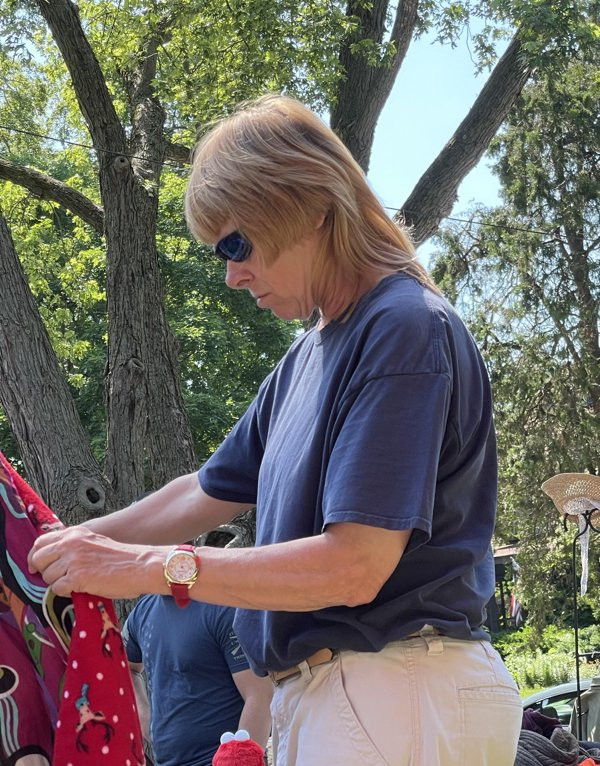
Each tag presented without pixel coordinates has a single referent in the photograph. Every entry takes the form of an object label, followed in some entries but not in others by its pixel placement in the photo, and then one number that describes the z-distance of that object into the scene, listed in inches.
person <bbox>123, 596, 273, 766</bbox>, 136.8
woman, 59.4
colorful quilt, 64.1
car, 333.4
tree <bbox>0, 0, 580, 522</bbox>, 249.6
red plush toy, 99.3
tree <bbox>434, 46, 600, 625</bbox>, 656.4
